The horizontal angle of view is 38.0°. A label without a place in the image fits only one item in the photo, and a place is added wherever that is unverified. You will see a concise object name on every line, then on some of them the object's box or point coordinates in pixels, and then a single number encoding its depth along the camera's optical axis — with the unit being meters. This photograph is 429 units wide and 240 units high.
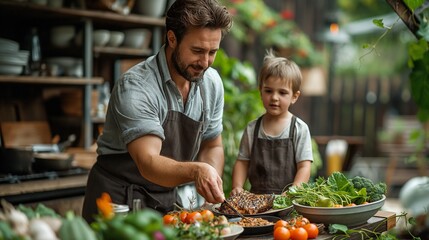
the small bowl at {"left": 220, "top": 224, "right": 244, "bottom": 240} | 2.19
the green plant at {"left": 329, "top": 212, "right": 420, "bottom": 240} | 2.50
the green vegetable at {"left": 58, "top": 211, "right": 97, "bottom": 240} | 1.63
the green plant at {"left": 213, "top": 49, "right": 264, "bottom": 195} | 5.43
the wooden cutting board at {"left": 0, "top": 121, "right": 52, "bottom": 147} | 4.58
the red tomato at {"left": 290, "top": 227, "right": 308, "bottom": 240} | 2.31
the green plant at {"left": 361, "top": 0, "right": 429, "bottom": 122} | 3.19
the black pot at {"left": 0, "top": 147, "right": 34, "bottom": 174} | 3.99
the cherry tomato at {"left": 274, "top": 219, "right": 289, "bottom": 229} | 2.36
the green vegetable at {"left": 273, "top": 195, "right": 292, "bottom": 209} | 2.72
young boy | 3.26
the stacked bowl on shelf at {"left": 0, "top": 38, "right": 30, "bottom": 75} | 4.27
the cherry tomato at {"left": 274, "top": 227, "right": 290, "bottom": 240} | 2.28
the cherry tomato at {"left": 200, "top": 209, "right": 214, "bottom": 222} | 2.15
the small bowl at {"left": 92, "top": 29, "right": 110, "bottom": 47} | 4.88
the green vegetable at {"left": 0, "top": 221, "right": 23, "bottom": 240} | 1.62
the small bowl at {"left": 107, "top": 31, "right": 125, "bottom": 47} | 4.98
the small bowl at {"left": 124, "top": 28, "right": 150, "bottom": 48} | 5.08
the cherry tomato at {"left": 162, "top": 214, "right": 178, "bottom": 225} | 2.29
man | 2.66
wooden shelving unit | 4.42
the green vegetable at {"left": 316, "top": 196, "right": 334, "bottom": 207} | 2.57
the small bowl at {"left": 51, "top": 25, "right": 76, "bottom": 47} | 4.80
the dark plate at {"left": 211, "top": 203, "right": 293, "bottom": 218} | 2.60
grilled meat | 2.64
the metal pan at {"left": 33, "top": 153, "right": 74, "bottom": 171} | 4.18
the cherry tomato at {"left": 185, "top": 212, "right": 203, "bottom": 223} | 2.24
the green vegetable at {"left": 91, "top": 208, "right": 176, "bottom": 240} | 1.63
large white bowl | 2.54
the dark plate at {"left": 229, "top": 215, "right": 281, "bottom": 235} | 2.41
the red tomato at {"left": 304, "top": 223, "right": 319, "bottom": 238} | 2.39
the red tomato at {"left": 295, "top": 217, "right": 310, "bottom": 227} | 2.41
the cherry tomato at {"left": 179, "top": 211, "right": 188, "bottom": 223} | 2.36
